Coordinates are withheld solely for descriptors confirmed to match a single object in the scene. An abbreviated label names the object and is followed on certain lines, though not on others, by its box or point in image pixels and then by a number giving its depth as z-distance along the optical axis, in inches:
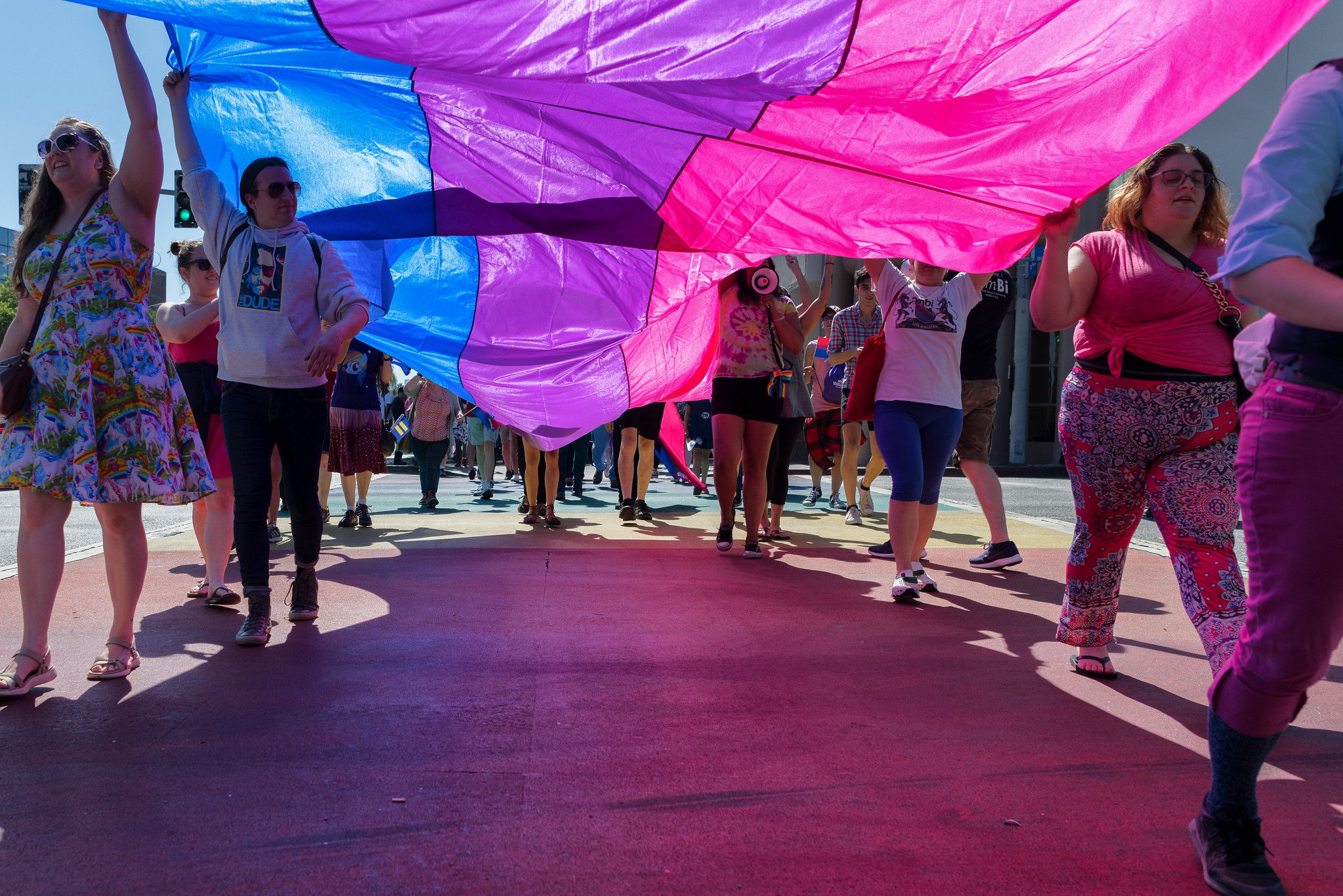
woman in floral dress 136.3
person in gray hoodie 165.6
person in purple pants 76.1
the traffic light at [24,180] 569.9
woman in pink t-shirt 130.0
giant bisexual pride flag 136.4
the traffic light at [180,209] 681.6
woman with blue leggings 215.6
